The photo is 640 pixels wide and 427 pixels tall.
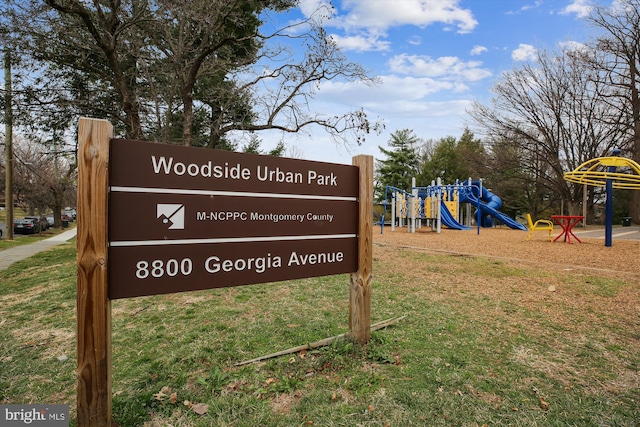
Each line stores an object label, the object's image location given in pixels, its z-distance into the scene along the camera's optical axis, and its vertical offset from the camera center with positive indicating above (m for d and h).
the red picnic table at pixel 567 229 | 10.20 -0.61
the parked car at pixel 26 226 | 23.95 -1.65
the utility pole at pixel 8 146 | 7.61 +1.96
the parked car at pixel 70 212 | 50.95 -1.38
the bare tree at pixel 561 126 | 20.47 +5.37
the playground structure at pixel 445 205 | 15.09 +0.10
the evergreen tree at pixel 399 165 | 35.72 +4.70
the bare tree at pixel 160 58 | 6.29 +3.27
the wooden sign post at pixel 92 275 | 1.74 -0.37
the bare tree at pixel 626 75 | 18.44 +7.62
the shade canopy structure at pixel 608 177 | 7.78 +0.79
